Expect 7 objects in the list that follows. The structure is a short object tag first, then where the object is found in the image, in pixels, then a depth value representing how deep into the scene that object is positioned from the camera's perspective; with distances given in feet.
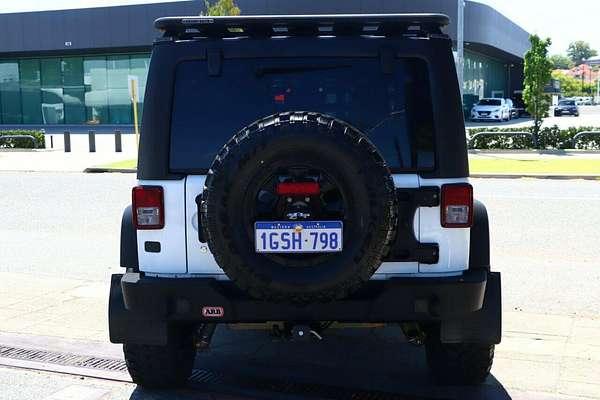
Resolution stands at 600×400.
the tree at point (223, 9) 80.95
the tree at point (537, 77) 78.02
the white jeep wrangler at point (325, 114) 11.77
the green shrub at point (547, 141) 75.66
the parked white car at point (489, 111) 139.96
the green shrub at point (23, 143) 93.75
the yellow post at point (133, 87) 64.02
